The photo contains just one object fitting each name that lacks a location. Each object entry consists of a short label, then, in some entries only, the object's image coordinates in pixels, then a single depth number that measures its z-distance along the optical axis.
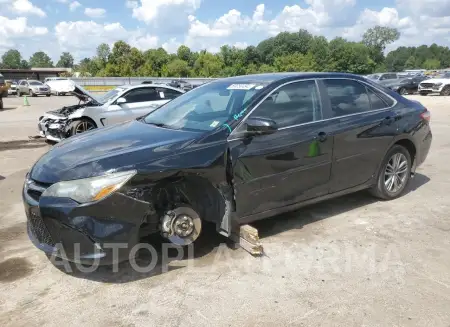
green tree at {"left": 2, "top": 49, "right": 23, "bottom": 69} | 142.25
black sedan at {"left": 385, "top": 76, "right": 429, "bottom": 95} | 28.28
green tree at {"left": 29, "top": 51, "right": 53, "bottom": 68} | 156.51
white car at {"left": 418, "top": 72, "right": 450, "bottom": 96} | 25.72
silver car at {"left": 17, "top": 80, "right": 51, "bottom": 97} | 38.00
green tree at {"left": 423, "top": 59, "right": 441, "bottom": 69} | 126.50
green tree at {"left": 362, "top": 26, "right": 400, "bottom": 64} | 116.09
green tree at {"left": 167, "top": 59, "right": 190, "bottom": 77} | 73.88
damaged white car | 9.74
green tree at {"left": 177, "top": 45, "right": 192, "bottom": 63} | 91.56
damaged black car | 3.17
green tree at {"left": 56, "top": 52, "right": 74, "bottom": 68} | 157.38
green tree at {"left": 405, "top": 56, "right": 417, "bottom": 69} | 124.38
